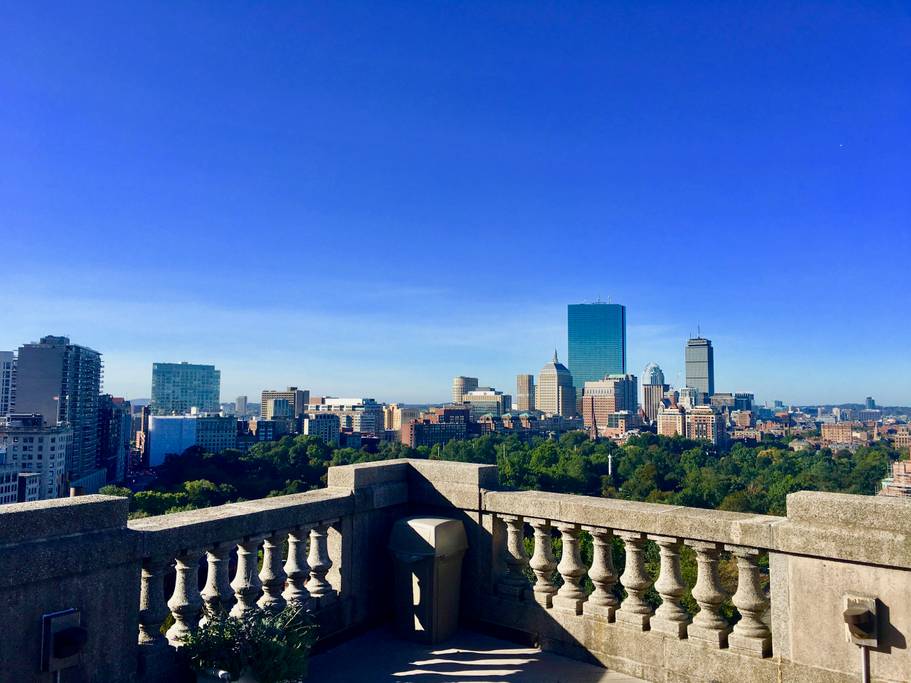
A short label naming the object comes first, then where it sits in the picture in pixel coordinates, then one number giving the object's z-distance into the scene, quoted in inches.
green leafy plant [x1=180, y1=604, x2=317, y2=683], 154.3
